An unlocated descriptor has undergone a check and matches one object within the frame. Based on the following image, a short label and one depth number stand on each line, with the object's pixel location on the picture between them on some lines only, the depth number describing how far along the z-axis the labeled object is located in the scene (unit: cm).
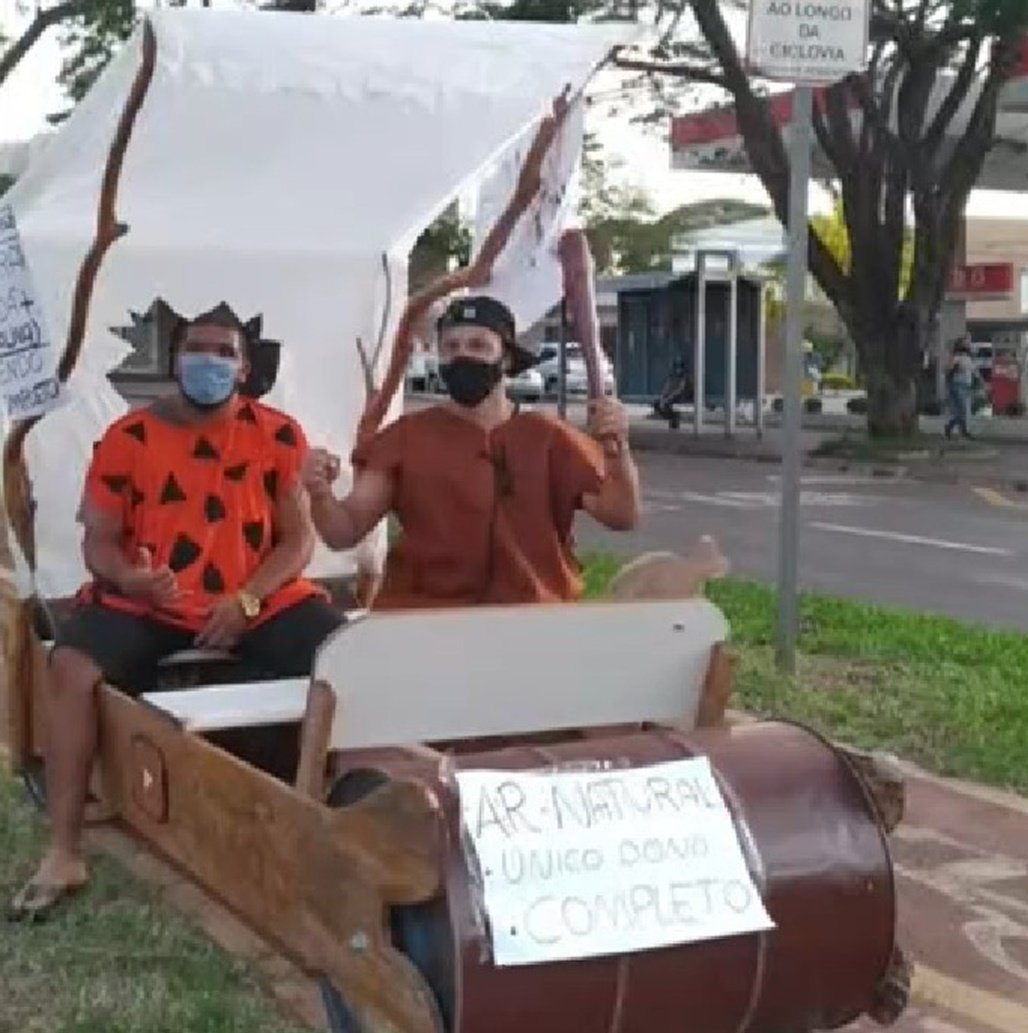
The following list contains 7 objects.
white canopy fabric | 550
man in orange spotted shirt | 484
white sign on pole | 693
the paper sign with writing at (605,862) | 312
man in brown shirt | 478
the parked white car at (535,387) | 3023
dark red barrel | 308
